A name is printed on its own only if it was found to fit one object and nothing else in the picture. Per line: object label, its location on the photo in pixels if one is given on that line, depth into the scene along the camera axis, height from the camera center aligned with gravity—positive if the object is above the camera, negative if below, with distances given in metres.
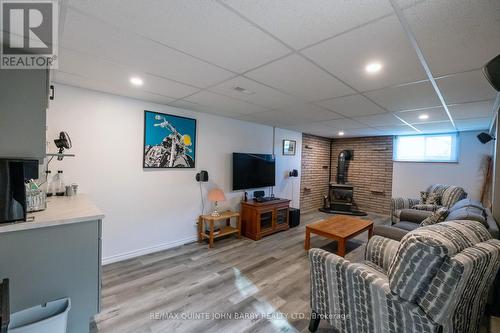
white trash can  1.28 -1.02
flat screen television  4.13 -0.15
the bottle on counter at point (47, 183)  2.38 -0.29
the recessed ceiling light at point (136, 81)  2.24 +0.82
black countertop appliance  1.42 -0.23
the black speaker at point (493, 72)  1.22 +0.56
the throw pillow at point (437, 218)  2.59 -0.58
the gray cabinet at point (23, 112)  1.61 +0.33
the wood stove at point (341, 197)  6.20 -0.88
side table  3.50 -1.15
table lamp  3.56 -0.54
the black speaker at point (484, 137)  4.06 +0.61
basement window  5.07 +0.51
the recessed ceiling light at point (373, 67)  1.75 +0.81
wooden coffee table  3.06 -0.96
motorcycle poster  3.14 +0.29
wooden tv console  3.94 -1.01
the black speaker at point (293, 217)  4.70 -1.13
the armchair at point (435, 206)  4.05 -0.62
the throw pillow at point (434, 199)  4.29 -0.59
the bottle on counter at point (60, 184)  2.46 -0.31
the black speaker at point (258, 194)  4.44 -0.63
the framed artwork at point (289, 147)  5.31 +0.43
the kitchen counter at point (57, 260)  1.41 -0.71
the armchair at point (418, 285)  1.16 -0.73
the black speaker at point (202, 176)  3.67 -0.25
